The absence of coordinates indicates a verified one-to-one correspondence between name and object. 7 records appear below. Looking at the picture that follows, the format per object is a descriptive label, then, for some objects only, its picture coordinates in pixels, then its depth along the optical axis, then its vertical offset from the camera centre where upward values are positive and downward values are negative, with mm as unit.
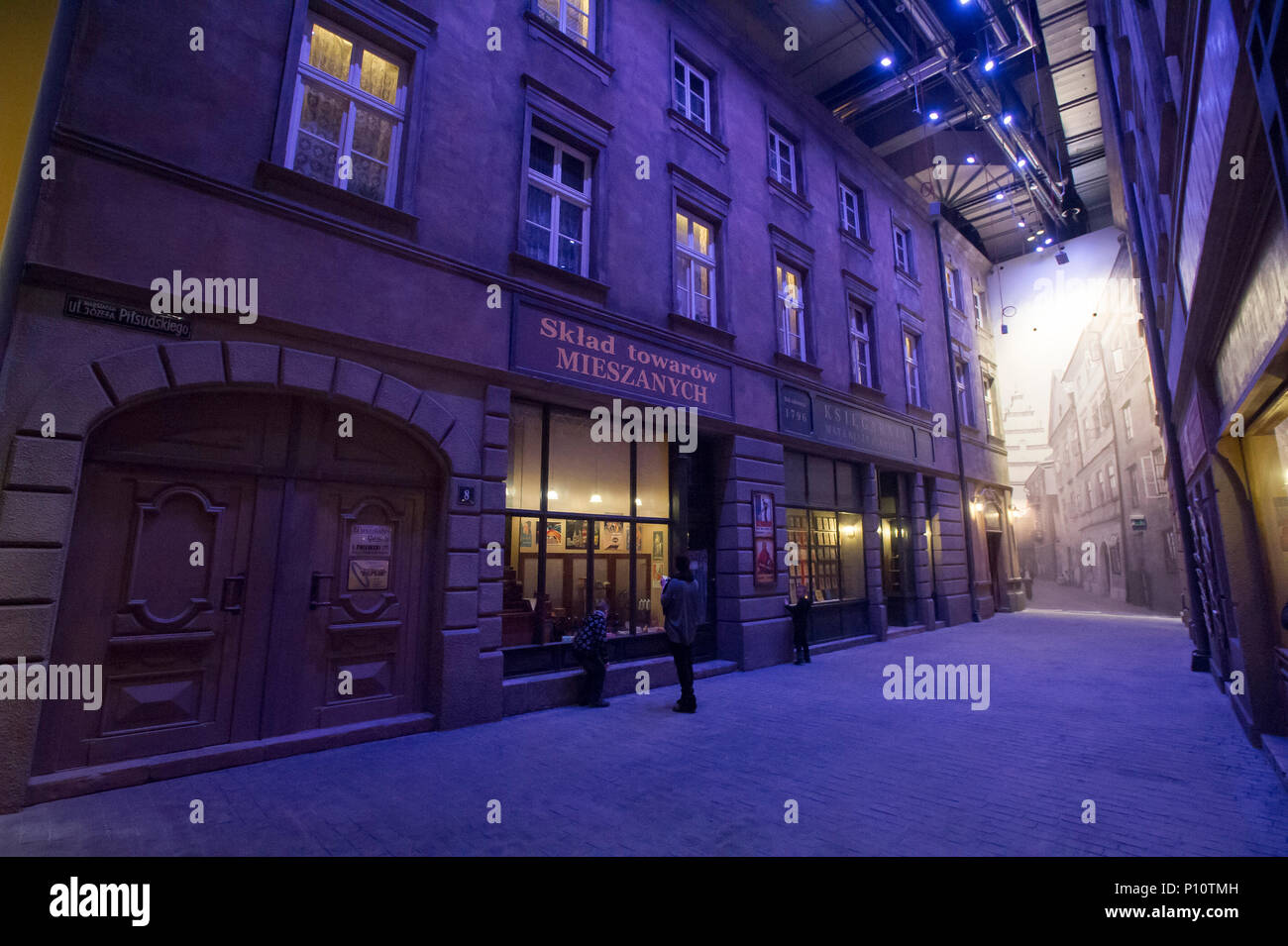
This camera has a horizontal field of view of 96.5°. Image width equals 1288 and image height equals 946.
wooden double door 4965 -156
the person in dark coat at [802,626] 10992 -1192
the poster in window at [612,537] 8898 +403
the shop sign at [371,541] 6391 +243
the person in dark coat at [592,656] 7688 -1241
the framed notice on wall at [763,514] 10773 +922
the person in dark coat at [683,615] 7555 -702
